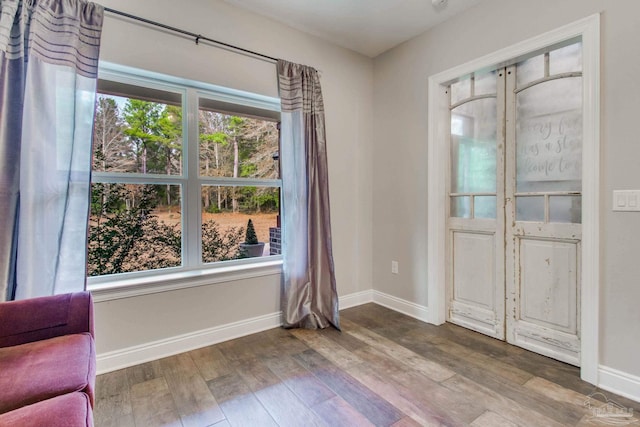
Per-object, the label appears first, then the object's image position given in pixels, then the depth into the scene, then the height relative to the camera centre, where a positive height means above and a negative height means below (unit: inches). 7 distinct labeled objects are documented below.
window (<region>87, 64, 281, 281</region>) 83.7 +11.1
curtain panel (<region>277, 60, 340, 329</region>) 103.1 +2.2
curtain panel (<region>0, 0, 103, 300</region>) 64.9 +15.9
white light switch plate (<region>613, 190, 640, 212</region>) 66.7 +3.2
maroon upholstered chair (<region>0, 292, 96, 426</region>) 38.1 -23.6
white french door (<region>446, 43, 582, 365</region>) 81.9 +3.3
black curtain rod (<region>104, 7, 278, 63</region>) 78.3 +51.0
